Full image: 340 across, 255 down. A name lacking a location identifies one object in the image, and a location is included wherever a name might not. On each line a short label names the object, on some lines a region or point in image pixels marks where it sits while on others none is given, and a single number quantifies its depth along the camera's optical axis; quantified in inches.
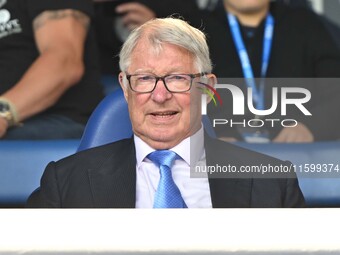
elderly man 207.6
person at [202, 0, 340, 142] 256.7
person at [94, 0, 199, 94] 277.9
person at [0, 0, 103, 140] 267.7
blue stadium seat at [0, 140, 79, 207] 235.8
